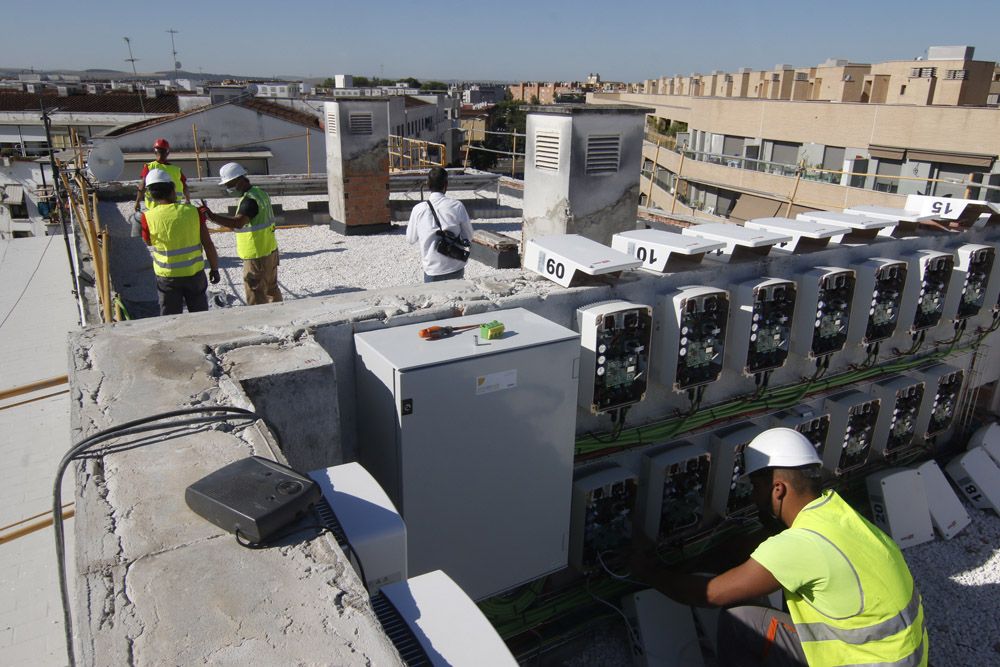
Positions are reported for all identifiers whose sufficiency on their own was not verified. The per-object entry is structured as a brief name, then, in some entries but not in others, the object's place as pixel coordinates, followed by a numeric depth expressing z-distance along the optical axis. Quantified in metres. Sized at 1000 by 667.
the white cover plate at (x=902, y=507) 5.88
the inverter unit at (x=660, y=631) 4.33
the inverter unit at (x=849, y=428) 5.71
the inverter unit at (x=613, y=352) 4.06
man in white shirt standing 6.00
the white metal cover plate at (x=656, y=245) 4.43
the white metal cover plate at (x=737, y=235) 4.71
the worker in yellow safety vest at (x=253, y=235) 6.25
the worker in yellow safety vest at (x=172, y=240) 5.46
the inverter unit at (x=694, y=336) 4.38
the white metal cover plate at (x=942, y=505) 6.05
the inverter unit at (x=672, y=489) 4.72
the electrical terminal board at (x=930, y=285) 5.63
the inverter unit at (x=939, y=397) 6.30
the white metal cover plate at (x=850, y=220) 5.41
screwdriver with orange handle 3.49
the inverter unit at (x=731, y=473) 5.04
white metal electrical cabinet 3.27
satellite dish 10.02
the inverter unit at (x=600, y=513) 4.31
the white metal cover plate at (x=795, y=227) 5.08
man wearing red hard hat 8.49
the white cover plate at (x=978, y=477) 6.39
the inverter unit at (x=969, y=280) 5.93
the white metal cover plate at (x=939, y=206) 6.13
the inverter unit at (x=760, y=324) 4.70
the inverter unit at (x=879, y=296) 5.28
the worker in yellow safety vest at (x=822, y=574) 2.69
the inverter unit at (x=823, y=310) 4.98
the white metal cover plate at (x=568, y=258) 4.11
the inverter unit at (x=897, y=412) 6.01
